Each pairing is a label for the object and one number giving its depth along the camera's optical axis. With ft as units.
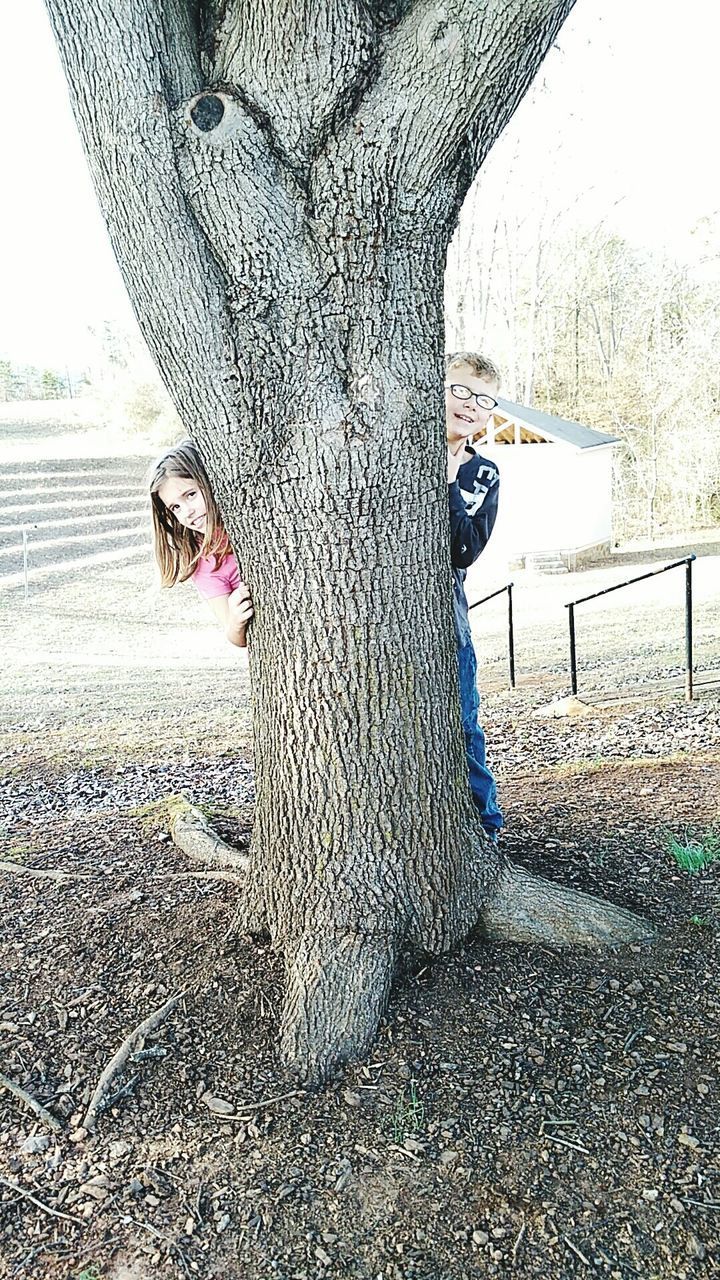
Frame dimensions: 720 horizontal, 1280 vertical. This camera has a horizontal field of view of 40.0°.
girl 8.83
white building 63.52
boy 9.14
